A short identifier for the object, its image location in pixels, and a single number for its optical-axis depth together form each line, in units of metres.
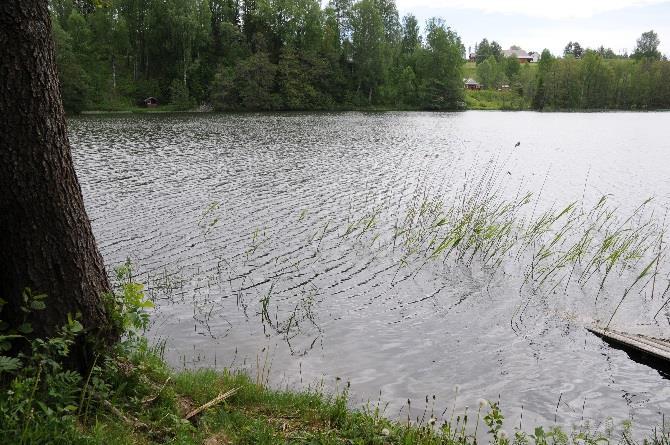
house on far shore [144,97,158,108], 91.94
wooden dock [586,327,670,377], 10.45
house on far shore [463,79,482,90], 160.88
